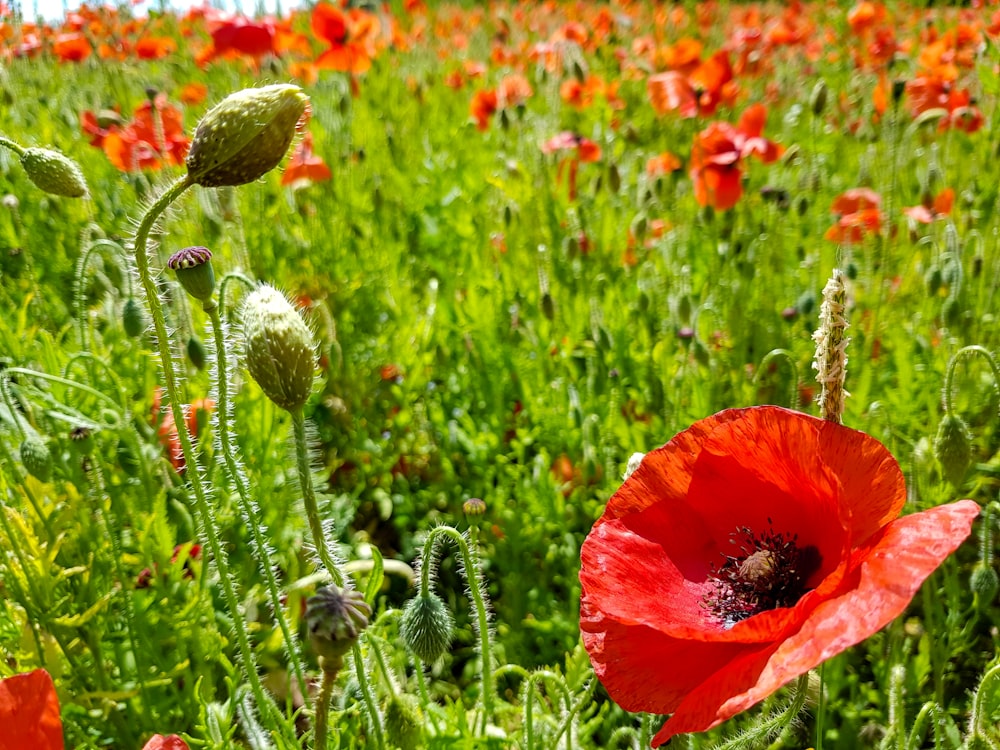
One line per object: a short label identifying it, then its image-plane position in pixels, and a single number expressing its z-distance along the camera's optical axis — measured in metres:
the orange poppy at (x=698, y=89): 0.48
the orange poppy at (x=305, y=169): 0.51
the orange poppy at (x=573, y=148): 0.53
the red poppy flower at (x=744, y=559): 0.17
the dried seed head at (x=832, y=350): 0.18
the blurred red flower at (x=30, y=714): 0.19
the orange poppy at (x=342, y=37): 0.66
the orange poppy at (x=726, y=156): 0.44
